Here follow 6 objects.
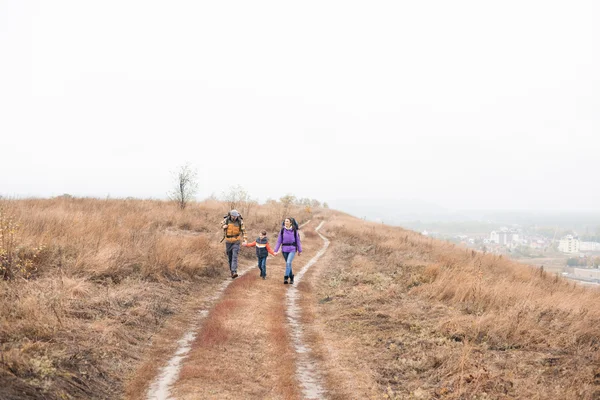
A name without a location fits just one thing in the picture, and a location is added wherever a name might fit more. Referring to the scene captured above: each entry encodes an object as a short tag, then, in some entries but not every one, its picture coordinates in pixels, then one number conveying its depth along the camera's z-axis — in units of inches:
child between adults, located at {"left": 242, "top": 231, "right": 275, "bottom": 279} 598.5
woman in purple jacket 593.3
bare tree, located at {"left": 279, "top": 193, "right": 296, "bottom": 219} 1809.8
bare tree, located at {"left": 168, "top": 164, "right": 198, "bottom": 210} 1263.5
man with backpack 584.7
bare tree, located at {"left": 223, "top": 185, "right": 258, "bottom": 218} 1439.7
